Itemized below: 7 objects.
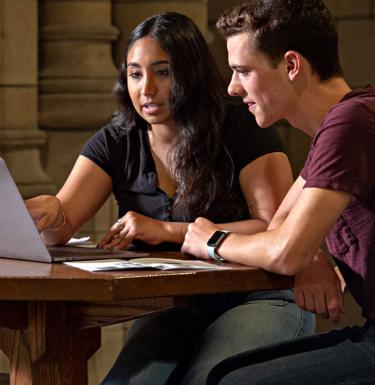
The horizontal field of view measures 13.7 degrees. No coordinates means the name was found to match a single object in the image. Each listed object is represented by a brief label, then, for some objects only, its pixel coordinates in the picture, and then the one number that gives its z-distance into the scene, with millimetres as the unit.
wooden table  3471
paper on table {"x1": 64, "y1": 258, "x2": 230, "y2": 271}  3666
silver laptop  3829
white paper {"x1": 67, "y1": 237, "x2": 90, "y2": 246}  4610
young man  3538
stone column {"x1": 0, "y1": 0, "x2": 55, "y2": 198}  6695
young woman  4279
